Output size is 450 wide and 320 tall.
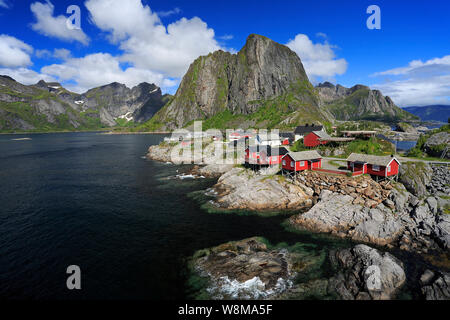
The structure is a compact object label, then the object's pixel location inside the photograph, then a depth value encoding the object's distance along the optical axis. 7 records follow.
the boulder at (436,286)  20.38
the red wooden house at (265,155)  53.88
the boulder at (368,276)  20.95
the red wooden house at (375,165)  41.31
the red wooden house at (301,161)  48.56
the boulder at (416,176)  40.85
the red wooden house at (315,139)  68.19
